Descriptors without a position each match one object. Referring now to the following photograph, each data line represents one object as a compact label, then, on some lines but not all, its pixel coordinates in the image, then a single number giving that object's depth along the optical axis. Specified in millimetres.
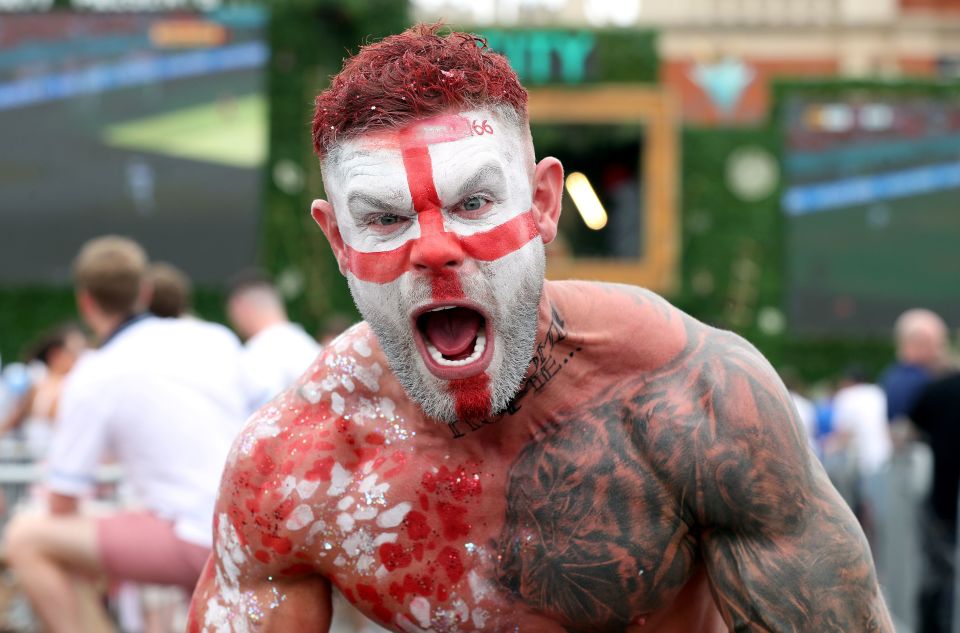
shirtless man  2686
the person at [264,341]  7148
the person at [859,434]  10734
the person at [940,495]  7387
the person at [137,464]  5664
